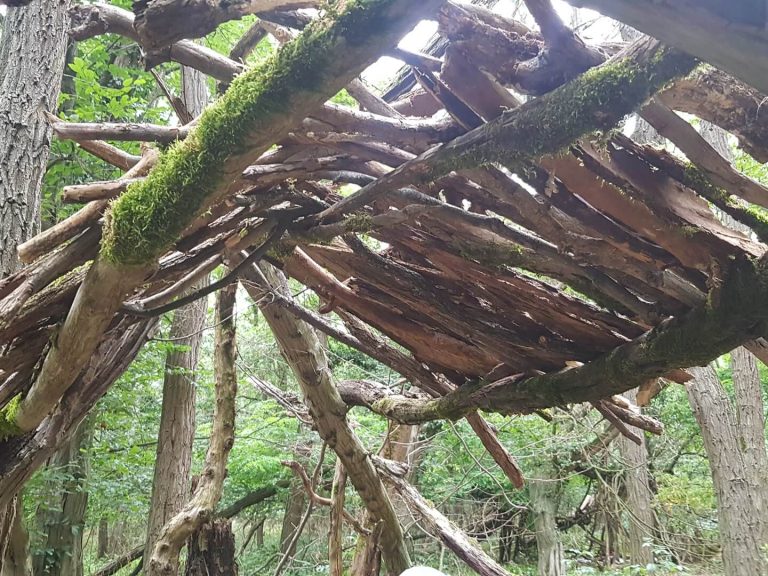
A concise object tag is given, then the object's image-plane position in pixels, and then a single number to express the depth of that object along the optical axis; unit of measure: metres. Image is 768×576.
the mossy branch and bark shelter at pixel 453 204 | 0.93
